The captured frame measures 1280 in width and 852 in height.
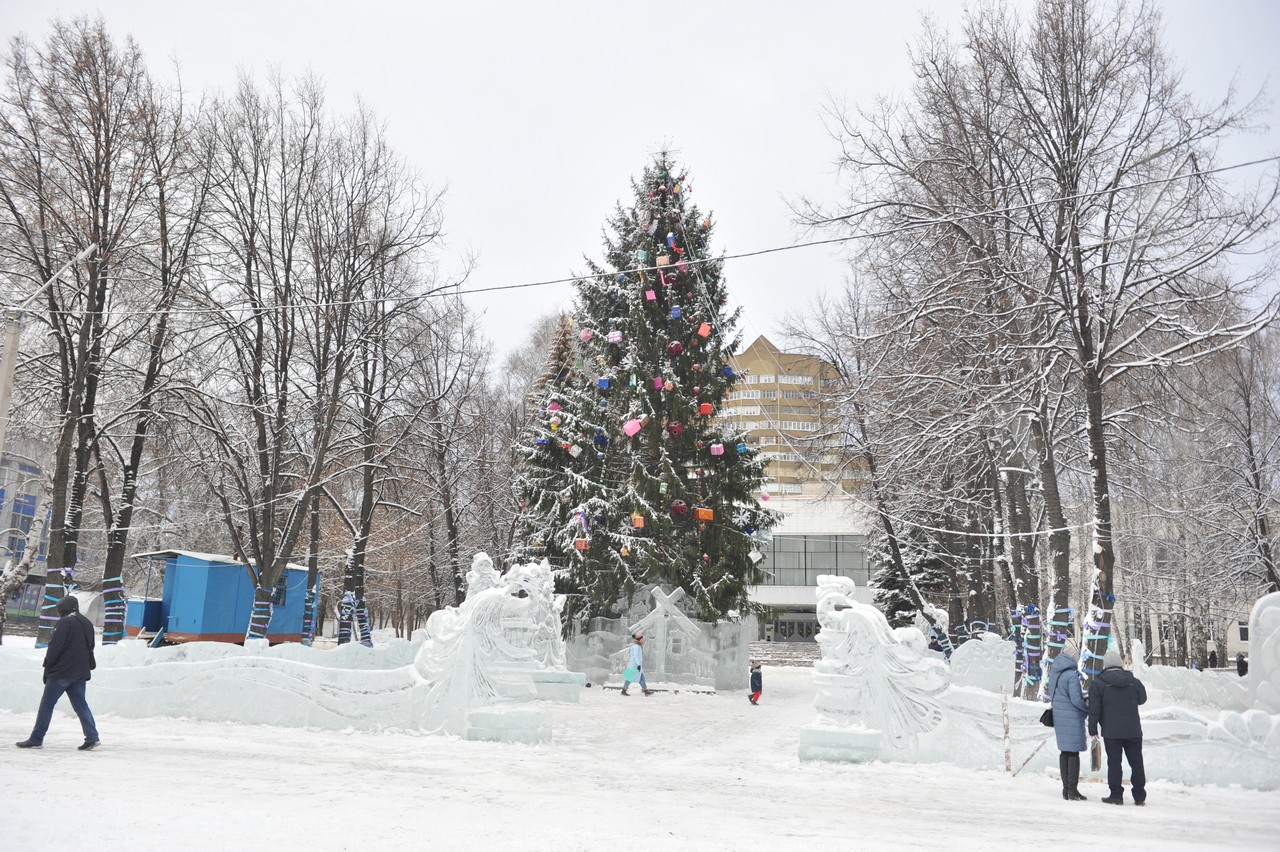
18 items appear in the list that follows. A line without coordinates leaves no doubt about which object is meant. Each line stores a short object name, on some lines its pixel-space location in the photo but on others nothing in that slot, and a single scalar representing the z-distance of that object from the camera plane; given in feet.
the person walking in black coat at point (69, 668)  27.96
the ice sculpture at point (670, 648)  73.82
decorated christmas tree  74.74
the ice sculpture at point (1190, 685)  62.03
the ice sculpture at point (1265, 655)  33.12
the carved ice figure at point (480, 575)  40.59
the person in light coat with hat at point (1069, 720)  27.48
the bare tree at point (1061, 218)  38.04
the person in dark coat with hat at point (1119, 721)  26.63
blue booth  85.61
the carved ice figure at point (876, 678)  32.94
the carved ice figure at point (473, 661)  36.06
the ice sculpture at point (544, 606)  49.85
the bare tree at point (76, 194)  56.65
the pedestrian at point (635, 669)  64.83
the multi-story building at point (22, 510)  74.37
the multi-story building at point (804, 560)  194.70
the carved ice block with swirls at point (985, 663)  60.75
